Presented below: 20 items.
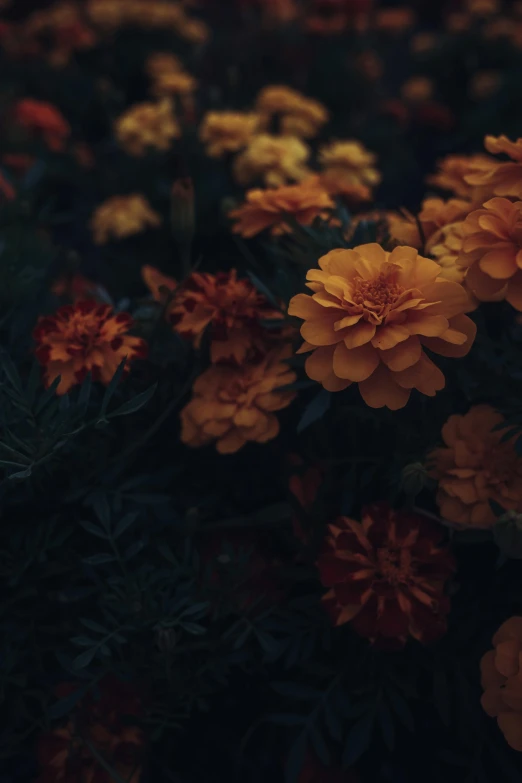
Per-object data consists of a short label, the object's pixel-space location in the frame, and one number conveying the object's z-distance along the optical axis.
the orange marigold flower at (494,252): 0.39
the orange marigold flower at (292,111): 0.74
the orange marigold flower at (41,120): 0.78
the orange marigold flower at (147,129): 0.73
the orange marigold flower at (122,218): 0.69
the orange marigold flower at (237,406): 0.42
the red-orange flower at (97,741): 0.43
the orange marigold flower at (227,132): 0.64
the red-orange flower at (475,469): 0.41
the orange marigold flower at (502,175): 0.42
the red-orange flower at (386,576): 0.40
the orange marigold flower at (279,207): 0.46
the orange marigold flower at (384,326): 0.38
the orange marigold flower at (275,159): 0.60
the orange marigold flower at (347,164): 0.61
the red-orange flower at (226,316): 0.43
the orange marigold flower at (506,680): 0.38
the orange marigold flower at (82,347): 0.43
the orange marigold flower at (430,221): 0.45
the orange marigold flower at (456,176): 0.49
